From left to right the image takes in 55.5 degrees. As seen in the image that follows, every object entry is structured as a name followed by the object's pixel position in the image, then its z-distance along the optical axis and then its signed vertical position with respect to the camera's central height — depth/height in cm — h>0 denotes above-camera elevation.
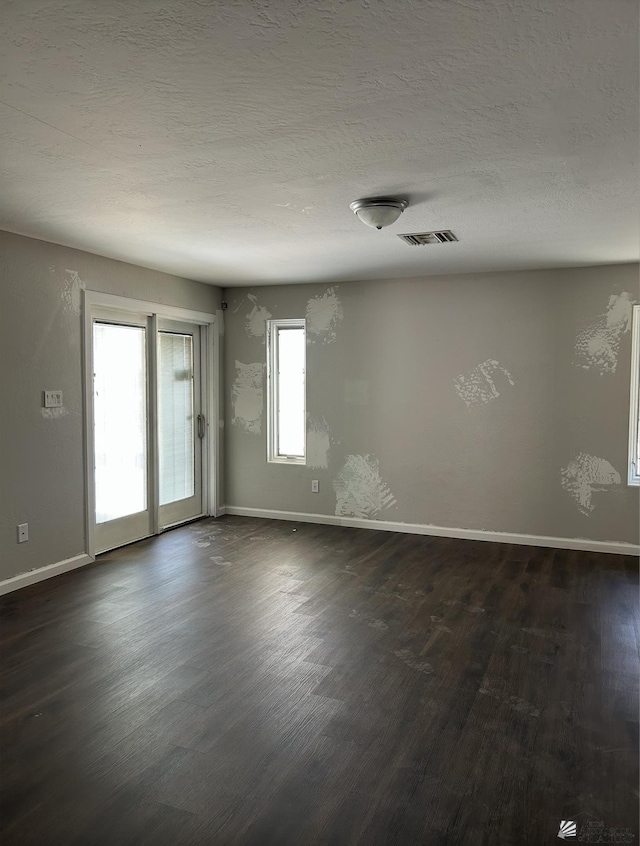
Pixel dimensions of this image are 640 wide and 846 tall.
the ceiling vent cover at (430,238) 404 +105
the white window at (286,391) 630 +1
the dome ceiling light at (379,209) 328 +99
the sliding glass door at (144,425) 495 -30
